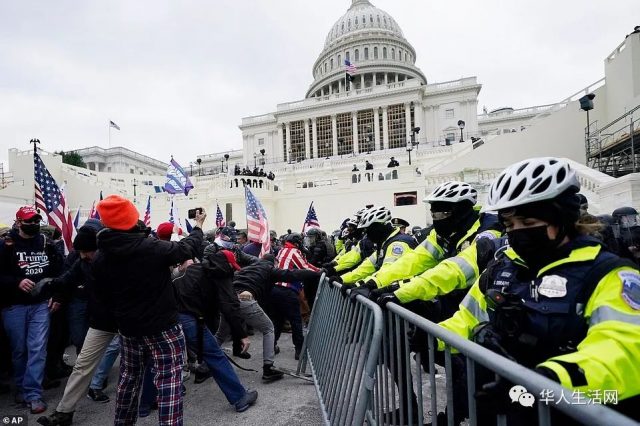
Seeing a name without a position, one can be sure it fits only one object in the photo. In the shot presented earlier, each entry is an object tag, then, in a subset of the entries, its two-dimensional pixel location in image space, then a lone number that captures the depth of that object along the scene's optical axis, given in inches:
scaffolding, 651.0
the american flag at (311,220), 524.5
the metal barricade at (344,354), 93.1
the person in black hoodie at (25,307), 163.6
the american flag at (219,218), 607.2
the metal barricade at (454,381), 41.1
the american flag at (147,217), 495.3
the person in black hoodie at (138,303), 118.3
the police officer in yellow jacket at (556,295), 51.8
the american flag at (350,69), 2246.6
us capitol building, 881.5
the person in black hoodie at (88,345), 145.4
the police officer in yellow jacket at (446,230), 125.6
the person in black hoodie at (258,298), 192.7
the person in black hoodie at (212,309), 159.3
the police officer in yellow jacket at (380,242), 156.4
